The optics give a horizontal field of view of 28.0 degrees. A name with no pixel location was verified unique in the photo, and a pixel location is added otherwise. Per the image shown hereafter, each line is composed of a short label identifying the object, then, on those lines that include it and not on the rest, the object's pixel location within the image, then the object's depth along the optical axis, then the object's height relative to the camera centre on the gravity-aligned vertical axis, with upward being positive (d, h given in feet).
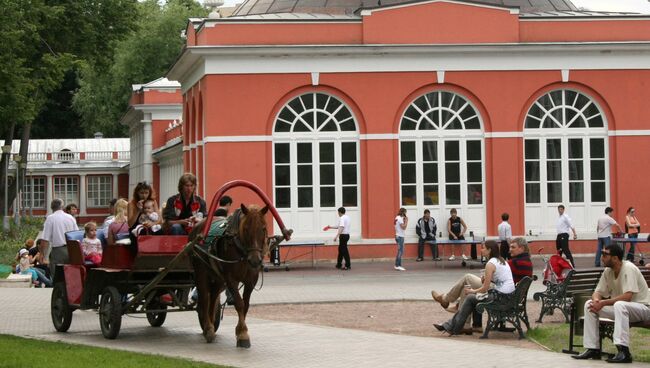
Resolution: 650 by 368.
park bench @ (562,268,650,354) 46.55 -4.09
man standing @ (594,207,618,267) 104.68 -1.32
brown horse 49.24 -1.86
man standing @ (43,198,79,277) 75.61 -0.70
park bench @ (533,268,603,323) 56.54 -3.52
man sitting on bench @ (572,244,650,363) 45.47 -3.26
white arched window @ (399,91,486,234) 114.93 +4.88
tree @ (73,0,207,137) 268.21 +31.33
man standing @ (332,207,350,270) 104.22 -1.77
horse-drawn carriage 49.67 -2.35
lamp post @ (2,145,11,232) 150.20 +1.32
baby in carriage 53.36 -0.18
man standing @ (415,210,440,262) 111.14 -1.43
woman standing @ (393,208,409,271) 102.42 -1.49
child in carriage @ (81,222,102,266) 59.26 -1.42
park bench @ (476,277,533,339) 55.11 -4.01
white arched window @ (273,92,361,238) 113.29 +4.82
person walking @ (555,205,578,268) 104.73 -1.68
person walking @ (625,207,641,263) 106.01 -1.20
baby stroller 60.64 -3.97
